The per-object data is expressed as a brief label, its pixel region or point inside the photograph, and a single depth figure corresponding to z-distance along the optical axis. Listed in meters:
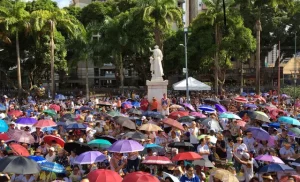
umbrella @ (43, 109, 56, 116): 17.43
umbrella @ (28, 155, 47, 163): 9.11
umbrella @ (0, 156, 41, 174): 7.70
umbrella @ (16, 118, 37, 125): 14.06
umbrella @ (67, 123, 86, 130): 13.16
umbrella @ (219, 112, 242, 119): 14.05
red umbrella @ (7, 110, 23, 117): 17.03
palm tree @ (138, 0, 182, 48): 34.72
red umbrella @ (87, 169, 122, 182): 7.21
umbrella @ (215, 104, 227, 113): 17.89
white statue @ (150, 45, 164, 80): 23.06
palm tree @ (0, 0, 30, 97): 34.66
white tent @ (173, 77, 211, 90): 29.16
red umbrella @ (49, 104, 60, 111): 20.74
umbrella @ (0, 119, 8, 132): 12.78
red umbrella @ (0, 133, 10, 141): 11.56
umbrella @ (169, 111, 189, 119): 15.15
